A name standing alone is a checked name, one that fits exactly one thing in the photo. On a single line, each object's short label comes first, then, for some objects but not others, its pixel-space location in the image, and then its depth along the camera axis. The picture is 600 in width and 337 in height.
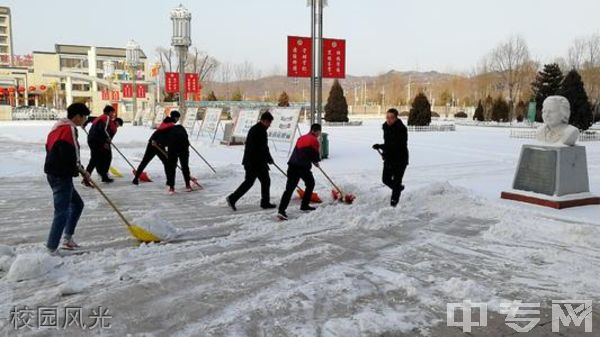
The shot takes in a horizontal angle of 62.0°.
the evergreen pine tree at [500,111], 36.41
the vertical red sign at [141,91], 49.62
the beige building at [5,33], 89.00
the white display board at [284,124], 13.90
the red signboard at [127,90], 49.56
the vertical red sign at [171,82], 31.42
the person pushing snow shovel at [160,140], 8.95
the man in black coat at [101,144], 9.48
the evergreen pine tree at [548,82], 31.03
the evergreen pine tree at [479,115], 37.49
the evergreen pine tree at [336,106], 33.69
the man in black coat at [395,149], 7.40
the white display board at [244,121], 16.77
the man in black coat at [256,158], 7.03
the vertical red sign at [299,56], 12.93
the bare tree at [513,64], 44.84
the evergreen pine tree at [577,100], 21.81
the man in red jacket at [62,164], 4.70
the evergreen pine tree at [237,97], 58.18
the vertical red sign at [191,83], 33.28
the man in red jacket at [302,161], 6.78
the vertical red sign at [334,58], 12.87
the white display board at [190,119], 21.14
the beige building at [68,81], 52.38
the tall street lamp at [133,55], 31.45
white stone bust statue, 7.41
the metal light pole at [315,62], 12.19
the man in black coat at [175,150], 8.70
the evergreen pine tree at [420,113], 28.02
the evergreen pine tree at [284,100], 40.04
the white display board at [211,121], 19.07
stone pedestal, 7.27
